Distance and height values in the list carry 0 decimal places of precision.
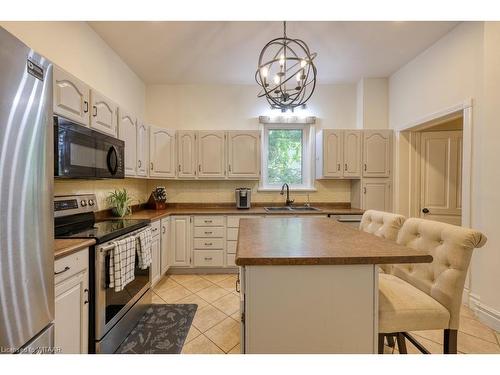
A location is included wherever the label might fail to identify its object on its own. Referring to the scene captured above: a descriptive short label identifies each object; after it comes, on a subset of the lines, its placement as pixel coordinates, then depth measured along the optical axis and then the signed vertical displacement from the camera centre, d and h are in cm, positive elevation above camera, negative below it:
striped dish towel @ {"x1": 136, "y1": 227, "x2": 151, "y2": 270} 196 -57
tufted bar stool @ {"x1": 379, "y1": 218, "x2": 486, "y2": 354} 112 -59
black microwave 143 +23
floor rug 171 -122
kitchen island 100 -52
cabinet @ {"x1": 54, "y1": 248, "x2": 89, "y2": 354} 119 -66
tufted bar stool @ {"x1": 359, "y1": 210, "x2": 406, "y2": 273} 160 -31
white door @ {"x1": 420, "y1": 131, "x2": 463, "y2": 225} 299 +9
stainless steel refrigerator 78 -5
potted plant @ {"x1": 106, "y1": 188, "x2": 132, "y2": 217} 251 -21
